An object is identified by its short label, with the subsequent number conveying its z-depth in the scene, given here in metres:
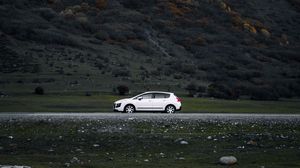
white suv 40.72
